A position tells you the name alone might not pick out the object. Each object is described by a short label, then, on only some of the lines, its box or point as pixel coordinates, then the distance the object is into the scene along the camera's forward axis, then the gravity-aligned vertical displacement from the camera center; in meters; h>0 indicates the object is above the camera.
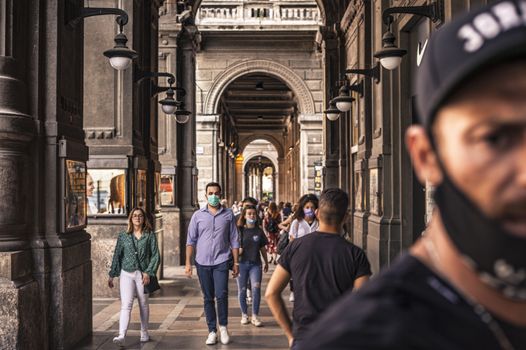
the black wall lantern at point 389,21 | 8.22 +2.11
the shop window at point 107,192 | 11.89 +0.13
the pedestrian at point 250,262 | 9.46 -0.90
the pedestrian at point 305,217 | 9.30 -0.28
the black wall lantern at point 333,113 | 15.66 +1.92
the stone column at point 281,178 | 57.17 +1.65
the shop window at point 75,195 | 7.88 +0.06
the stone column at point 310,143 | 27.00 +2.12
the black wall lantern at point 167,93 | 12.37 +1.96
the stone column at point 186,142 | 18.75 +1.57
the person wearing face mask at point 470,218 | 0.91 -0.03
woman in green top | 7.98 -0.74
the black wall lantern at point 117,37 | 8.43 +2.14
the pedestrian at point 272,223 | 16.53 -0.65
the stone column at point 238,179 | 57.18 +1.66
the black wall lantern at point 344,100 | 13.46 +1.89
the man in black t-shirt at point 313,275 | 3.81 -0.44
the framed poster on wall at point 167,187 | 18.25 +0.31
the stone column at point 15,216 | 6.52 -0.15
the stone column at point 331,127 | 20.22 +2.04
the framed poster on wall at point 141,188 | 12.70 +0.21
